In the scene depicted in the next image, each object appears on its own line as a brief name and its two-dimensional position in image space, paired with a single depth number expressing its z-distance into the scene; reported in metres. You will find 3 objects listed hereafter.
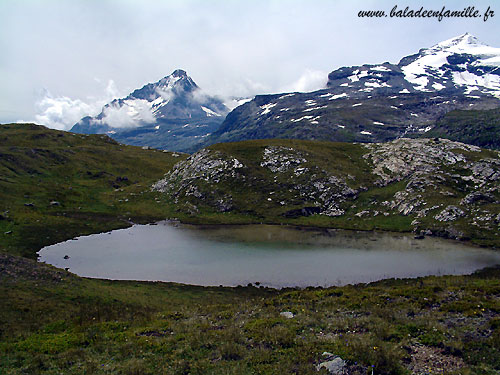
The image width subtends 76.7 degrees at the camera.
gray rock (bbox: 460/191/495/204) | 83.44
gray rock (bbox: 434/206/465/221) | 80.00
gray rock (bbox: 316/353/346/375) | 15.91
